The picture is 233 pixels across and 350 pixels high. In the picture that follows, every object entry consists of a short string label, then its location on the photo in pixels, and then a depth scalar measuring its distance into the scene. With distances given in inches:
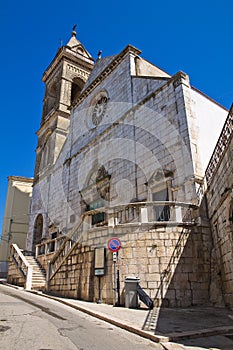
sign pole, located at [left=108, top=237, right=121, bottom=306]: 317.1
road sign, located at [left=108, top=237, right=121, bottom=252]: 317.1
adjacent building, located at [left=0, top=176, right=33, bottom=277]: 992.1
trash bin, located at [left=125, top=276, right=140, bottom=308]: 299.6
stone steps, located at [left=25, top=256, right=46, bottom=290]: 498.6
